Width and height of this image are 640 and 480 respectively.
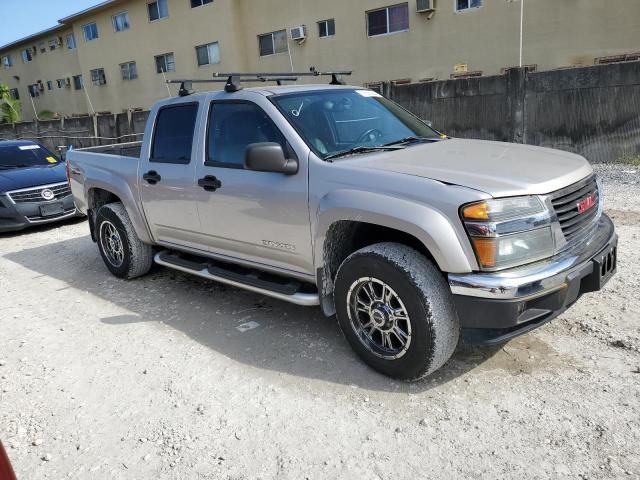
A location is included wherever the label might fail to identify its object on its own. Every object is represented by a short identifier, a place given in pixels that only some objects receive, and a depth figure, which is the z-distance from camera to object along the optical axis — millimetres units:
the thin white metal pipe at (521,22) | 14398
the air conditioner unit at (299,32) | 19642
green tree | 34000
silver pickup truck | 2865
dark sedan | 8492
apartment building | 13906
